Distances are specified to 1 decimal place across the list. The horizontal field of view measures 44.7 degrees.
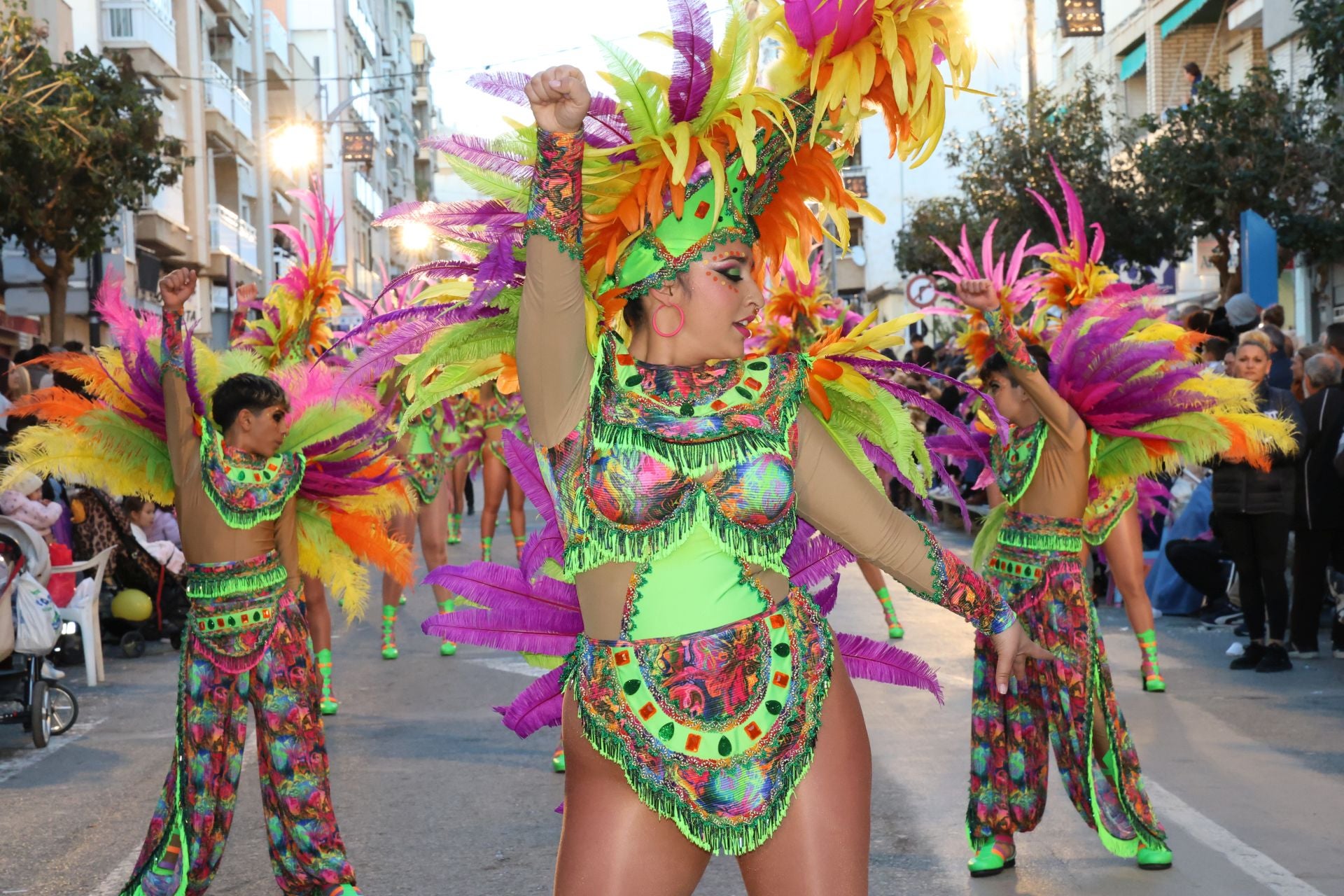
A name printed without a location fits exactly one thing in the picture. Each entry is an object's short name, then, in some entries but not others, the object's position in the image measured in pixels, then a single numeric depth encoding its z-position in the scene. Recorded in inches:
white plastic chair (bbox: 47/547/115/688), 406.0
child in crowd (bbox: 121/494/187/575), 461.1
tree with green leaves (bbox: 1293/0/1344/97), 562.3
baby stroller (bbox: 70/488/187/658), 443.5
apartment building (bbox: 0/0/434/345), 1154.7
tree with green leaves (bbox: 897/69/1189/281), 983.0
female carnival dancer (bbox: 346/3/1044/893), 118.6
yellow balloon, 454.9
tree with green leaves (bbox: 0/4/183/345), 569.3
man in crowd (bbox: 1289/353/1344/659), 392.2
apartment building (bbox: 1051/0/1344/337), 908.6
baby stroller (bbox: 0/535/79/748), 327.0
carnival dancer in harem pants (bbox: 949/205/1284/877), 222.5
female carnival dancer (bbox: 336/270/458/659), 430.0
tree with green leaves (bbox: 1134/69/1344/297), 693.9
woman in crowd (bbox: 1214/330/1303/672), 389.1
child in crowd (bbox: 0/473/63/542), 384.2
